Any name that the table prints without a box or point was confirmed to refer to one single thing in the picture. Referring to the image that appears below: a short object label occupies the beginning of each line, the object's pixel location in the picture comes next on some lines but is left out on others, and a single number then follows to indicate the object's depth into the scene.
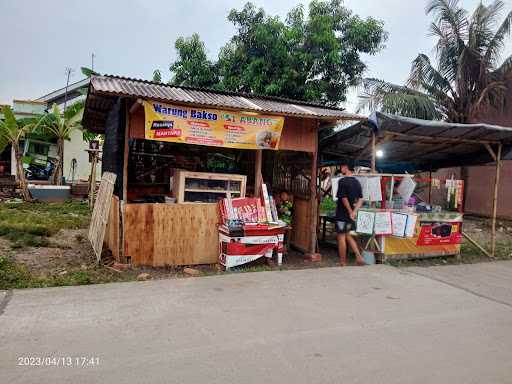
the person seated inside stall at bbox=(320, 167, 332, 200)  12.24
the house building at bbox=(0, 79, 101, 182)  20.70
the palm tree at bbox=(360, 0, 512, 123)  14.09
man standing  7.45
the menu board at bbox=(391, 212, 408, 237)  7.56
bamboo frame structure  7.56
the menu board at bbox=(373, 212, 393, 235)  7.52
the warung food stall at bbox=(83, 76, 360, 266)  6.42
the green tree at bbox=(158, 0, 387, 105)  13.44
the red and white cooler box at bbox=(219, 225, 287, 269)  6.68
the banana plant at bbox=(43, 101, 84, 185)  16.63
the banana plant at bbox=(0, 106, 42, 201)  15.07
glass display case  6.98
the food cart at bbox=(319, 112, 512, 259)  7.53
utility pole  21.86
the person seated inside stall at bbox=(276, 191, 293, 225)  8.10
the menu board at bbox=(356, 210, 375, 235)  7.52
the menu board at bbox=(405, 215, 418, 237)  7.54
